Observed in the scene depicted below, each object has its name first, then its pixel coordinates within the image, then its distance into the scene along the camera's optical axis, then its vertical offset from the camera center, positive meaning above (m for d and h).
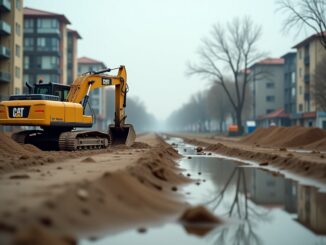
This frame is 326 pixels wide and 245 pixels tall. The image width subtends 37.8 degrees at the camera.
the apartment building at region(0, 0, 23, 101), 58.12 +9.92
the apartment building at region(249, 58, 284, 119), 110.19 +9.03
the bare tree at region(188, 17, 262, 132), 63.00 +10.41
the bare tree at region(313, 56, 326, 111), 57.92 +5.55
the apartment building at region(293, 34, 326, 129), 72.62 +9.02
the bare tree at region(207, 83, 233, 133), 94.62 +5.52
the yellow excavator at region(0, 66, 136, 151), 20.62 +0.65
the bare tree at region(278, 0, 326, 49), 38.47 +9.37
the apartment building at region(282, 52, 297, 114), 96.20 +10.05
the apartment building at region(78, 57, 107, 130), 126.75 +9.51
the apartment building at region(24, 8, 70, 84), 84.00 +14.93
